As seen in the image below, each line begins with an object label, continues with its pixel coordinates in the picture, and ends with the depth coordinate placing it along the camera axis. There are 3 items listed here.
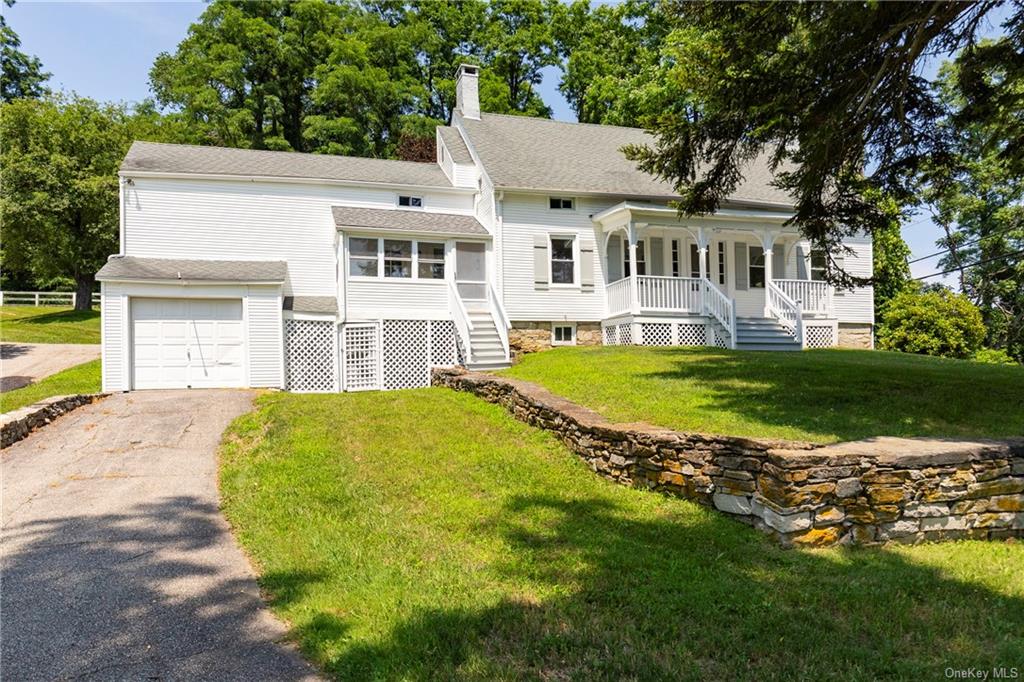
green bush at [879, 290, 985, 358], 21.27
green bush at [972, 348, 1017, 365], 22.82
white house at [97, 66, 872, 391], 14.70
